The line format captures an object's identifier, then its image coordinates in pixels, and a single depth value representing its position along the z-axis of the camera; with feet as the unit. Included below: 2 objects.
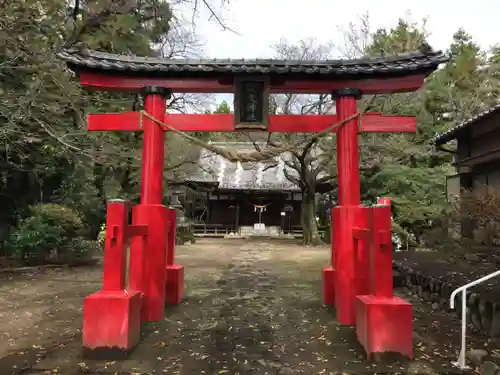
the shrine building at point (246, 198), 87.35
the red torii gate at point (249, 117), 19.06
